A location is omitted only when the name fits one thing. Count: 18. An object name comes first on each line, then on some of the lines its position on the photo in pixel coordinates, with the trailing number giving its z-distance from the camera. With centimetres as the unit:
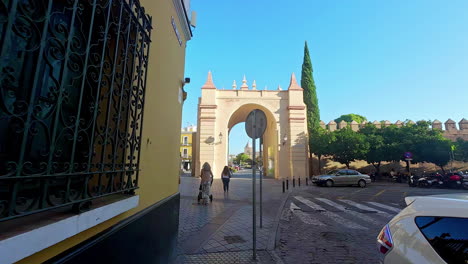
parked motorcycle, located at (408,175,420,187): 2014
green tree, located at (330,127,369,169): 2556
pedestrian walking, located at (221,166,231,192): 1195
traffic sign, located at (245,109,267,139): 521
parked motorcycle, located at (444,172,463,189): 1848
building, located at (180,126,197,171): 5451
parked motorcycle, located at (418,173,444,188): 1908
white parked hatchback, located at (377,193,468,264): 189
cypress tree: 3204
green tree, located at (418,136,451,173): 2411
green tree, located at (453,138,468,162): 2630
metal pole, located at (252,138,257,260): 424
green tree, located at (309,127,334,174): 2727
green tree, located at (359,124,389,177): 2572
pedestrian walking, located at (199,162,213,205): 931
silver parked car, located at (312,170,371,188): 1864
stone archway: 2533
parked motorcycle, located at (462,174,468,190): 1827
